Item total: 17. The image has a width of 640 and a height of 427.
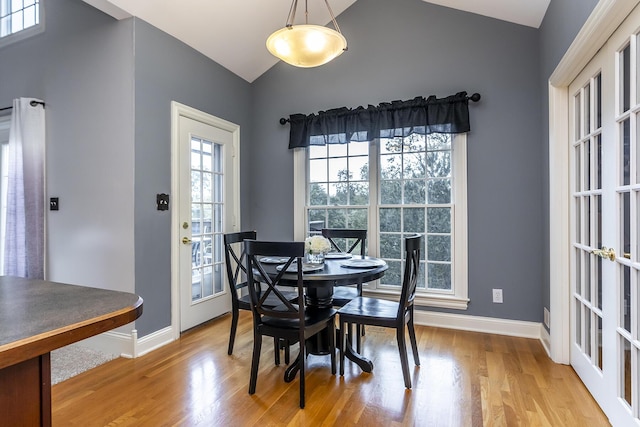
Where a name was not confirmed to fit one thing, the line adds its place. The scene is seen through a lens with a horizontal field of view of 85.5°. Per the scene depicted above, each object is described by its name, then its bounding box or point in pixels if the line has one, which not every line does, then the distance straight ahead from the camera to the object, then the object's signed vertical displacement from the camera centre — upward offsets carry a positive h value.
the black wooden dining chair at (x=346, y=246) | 2.78 -0.38
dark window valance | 3.19 +0.90
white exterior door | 3.21 +0.01
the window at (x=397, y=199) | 3.31 +0.12
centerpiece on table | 2.46 -0.25
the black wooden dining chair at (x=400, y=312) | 2.19 -0.68
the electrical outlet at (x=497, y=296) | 3.16 -0.78
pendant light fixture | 2.18 +1.10
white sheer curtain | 3.16 +0.26
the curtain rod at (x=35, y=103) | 3.17 +1.01
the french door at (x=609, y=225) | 1.60 -0.09
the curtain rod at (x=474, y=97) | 3.13 +1.02
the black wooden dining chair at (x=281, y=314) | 2.01 -0.64
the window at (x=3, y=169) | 3.70 +0.49
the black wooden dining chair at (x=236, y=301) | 2.56 -0.70
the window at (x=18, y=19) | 3.39 +1.99
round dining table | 2.14 -0.43
